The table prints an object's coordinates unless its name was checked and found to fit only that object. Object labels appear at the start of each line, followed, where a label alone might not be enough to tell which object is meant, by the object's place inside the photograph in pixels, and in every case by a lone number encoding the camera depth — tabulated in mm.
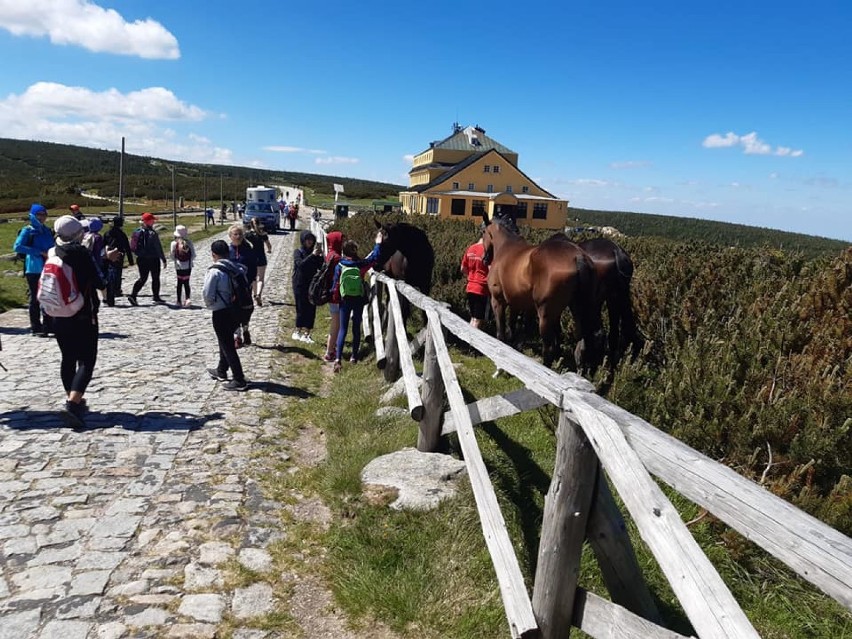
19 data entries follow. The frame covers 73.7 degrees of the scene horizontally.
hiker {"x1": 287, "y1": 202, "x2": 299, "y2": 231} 40750
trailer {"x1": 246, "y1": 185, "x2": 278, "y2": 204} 37906
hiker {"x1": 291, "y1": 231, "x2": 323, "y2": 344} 9672
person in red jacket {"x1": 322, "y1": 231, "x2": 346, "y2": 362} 8664
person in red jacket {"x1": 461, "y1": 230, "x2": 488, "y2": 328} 9125
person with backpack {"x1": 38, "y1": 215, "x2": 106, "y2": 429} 5594
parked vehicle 37531
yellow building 53812
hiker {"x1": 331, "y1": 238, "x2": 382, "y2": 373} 8344
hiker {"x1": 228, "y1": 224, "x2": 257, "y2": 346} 9828
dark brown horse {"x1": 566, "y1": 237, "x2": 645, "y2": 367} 7363
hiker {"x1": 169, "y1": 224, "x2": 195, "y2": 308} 12453
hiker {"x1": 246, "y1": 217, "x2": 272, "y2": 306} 12094
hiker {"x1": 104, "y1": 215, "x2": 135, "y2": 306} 12402
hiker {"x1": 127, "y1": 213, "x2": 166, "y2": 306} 12633
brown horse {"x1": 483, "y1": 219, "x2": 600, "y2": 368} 6902
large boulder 4184
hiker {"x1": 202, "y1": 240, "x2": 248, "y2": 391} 7055
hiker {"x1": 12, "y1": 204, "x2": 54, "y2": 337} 9234
